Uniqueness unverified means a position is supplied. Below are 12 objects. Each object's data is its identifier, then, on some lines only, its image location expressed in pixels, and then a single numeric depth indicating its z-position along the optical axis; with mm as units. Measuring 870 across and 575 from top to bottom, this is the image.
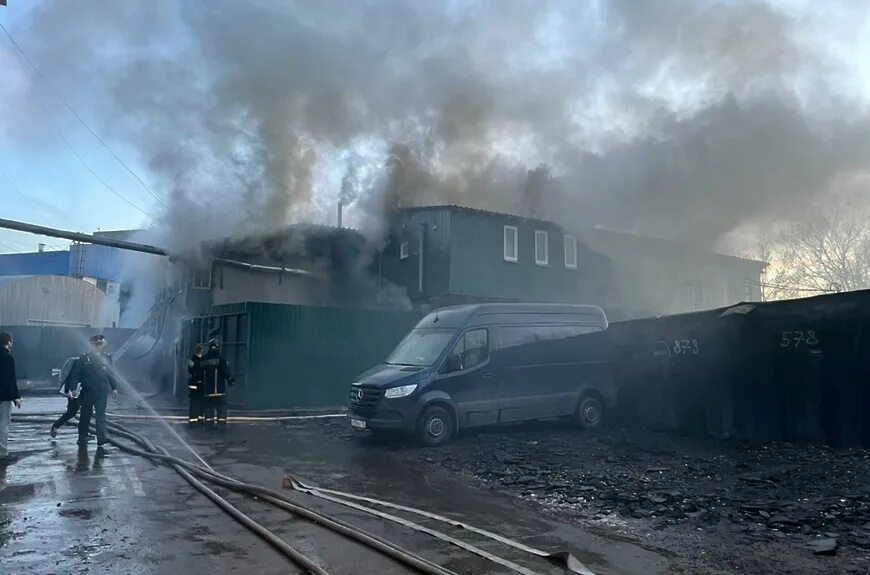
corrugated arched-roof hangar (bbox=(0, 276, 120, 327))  34625
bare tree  25189
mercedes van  10688
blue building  39981
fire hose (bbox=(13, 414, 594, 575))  4848
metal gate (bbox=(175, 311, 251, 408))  16547
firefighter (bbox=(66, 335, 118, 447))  10445
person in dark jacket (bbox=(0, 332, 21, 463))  9156
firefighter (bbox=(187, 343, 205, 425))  13734
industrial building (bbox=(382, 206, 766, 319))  22625
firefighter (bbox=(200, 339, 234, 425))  13766
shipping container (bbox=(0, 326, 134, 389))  28406
